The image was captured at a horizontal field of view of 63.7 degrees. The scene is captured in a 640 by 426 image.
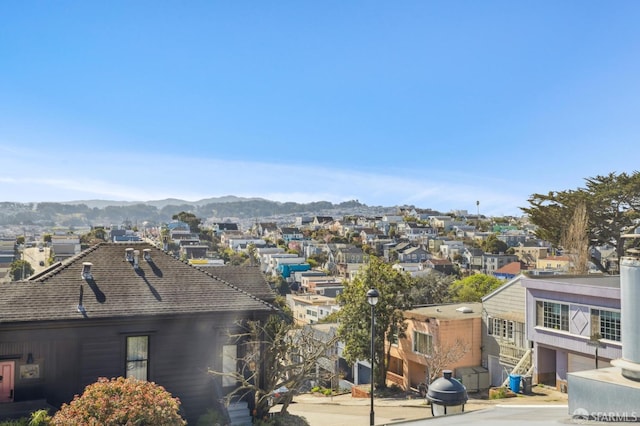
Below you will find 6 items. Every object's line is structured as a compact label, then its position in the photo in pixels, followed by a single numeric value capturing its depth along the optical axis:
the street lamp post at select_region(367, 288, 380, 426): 16.80
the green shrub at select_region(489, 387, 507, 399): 23.03
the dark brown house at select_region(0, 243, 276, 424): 15.53
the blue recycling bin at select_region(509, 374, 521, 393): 23.86
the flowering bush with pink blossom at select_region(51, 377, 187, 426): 12.29
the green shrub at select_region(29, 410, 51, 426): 13.46
